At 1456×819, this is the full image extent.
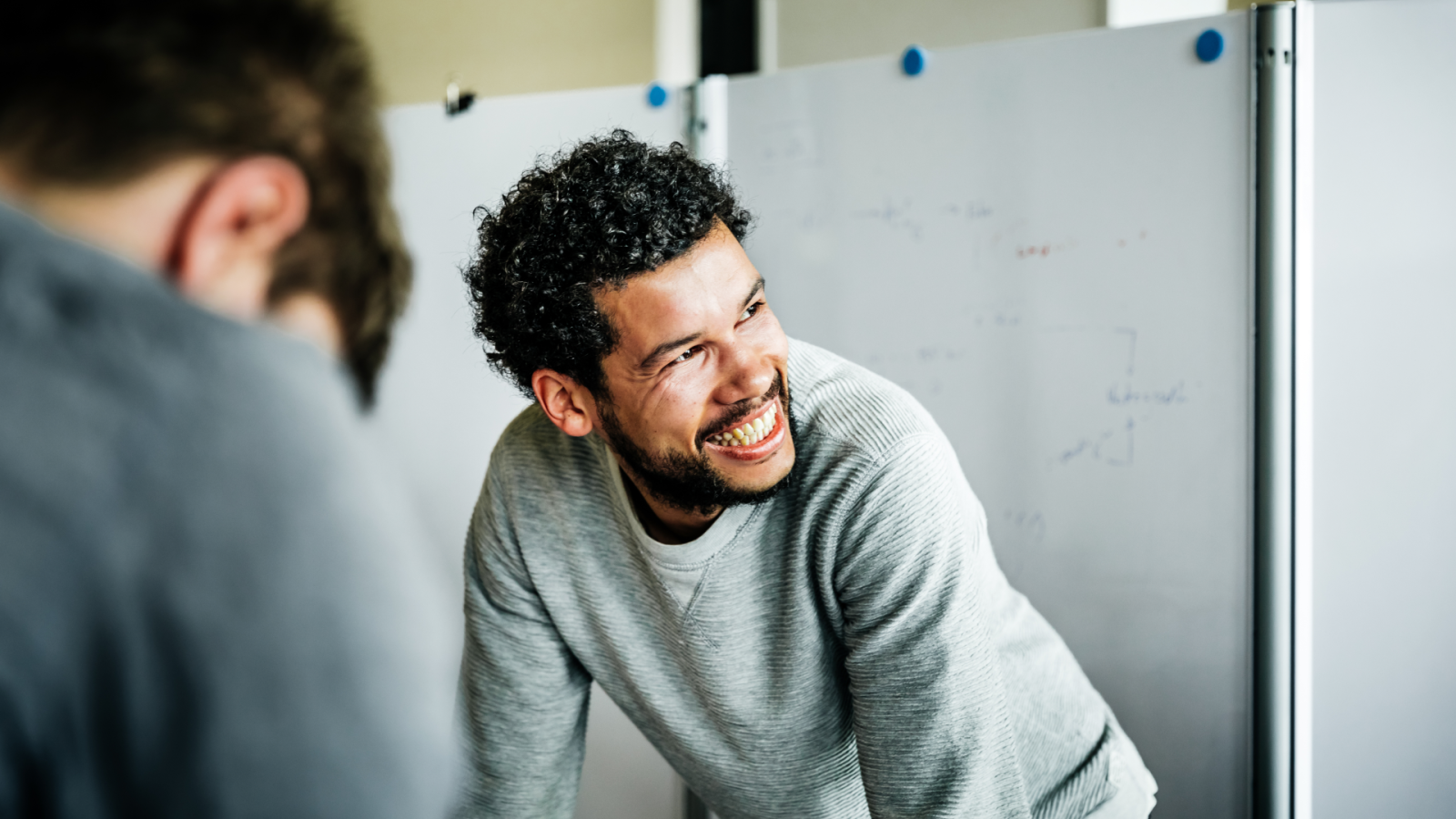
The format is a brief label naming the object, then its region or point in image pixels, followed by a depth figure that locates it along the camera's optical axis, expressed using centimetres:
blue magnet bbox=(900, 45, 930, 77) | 131
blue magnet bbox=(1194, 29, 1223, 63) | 114
